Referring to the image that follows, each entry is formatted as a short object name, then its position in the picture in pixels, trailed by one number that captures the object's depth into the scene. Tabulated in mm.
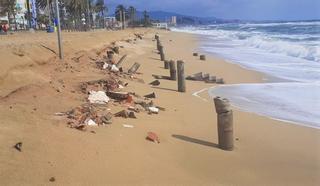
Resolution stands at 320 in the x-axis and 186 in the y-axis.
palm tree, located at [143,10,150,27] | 110558
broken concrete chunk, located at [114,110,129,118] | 5935
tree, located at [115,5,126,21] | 99658
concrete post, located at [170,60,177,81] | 11553
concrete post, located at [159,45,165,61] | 17205
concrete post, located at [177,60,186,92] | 9585
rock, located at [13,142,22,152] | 3981
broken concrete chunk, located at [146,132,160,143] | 5231
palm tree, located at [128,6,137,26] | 112897
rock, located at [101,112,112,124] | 5388
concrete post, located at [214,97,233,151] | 5286
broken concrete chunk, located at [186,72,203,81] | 11694
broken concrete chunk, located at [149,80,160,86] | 10248
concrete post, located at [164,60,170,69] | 14403
